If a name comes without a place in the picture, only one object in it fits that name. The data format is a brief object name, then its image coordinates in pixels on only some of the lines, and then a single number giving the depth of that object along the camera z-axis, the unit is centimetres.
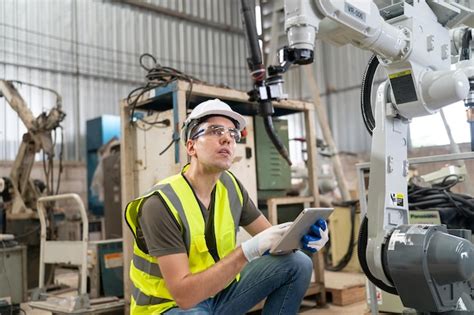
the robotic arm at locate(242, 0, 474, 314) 146
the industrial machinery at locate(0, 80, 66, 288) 422
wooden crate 314
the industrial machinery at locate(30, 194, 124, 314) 276
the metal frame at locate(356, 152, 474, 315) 214
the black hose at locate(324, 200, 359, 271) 412
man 151
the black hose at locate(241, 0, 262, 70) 229
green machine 304
